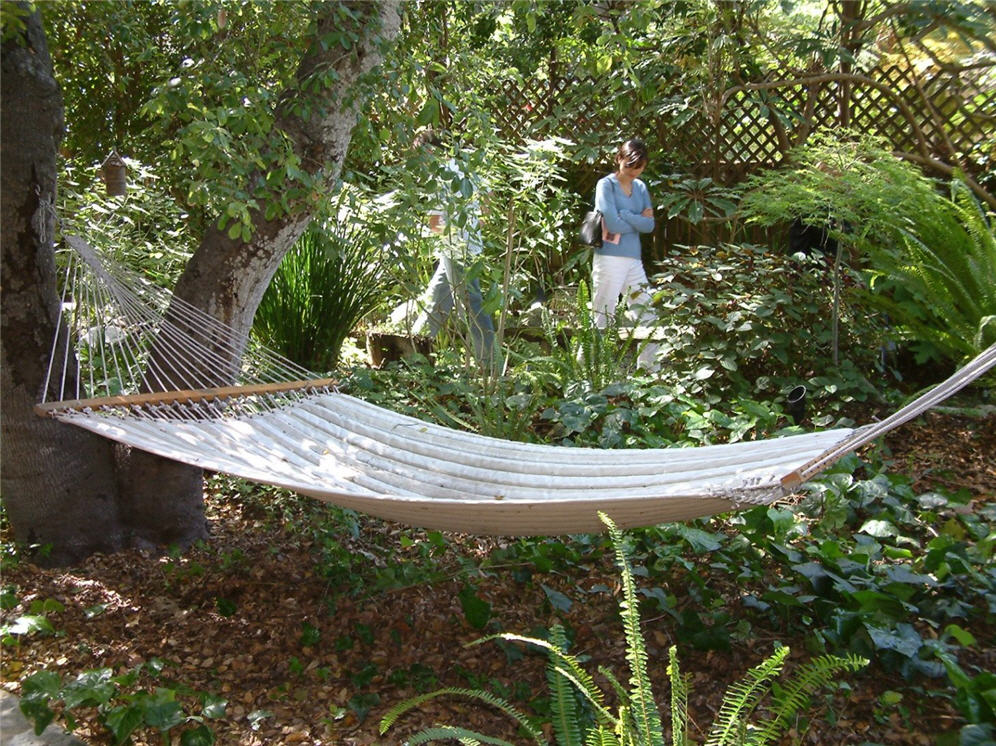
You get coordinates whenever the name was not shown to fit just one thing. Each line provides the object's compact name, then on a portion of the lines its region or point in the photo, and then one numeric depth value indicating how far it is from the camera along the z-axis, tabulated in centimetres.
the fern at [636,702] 126
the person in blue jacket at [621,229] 405
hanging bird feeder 346
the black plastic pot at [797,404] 304
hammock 158
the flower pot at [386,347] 474
